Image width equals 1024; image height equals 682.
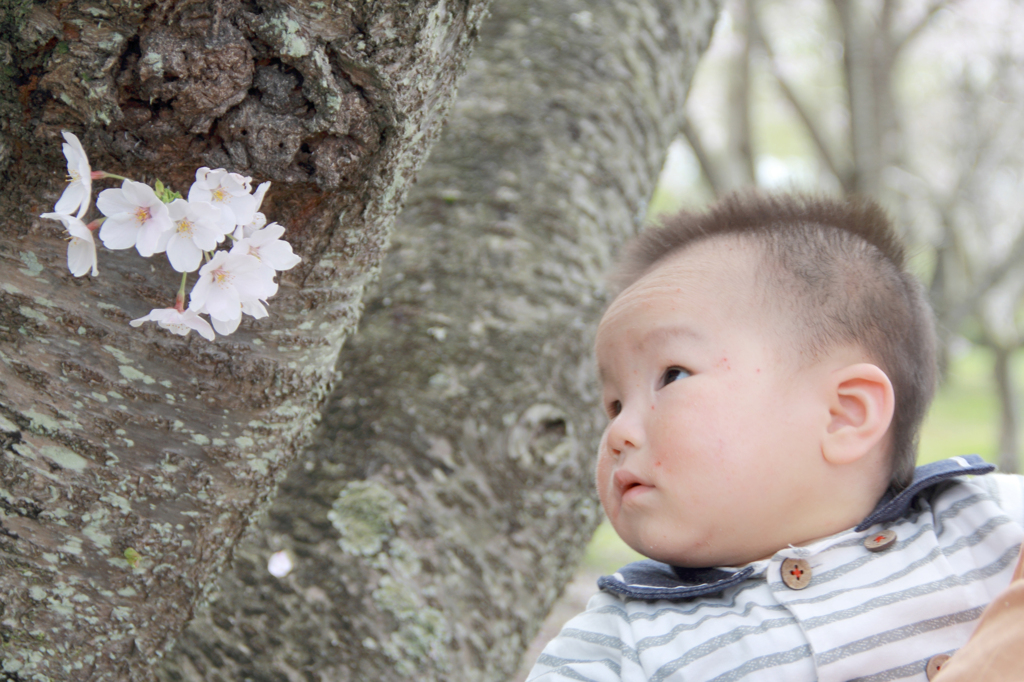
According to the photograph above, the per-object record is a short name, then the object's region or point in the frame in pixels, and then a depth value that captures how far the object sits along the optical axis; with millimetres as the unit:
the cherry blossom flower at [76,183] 679
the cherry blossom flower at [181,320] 689
